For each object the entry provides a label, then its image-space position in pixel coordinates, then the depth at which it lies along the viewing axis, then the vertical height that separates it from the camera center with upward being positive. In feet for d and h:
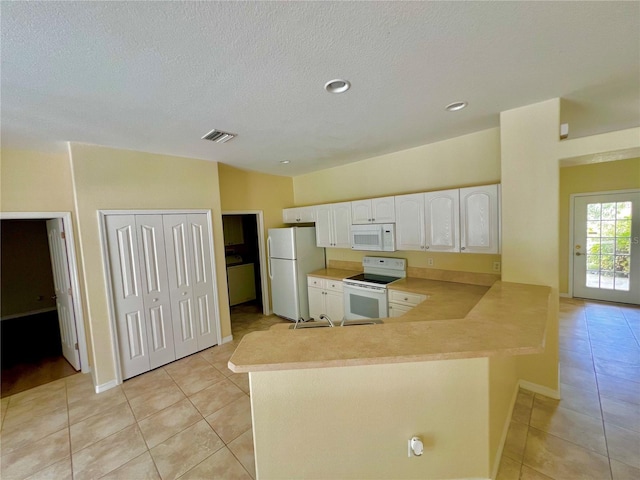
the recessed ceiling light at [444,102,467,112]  7.12 +3.12
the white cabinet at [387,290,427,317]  10.10 -3.22
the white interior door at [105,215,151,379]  9.57 -2.16
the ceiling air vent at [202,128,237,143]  8.27 +3.15
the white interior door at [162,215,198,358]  10.86 -2.09
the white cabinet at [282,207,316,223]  14.87 +0.70
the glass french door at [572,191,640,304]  14.52 -2.26
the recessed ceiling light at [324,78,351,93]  5.65 +3.10
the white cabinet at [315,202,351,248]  13.28 -0.03
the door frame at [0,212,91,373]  9.34 -1.35
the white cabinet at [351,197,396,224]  11.50 +0.53
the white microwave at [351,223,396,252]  11.46 -0.69
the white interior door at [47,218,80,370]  10.15 -2.10
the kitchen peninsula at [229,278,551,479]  4.54 -3.29
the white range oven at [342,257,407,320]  11.20 -2.90
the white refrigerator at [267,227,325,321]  14.29 -2.22
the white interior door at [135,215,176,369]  10.19 -2.15
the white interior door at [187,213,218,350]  11.53 -2.21
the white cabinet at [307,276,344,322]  13.24 -3.89
